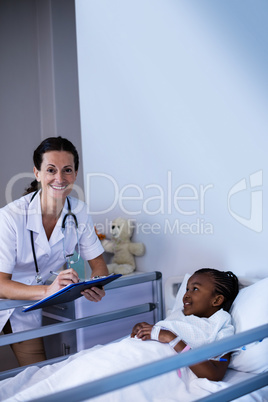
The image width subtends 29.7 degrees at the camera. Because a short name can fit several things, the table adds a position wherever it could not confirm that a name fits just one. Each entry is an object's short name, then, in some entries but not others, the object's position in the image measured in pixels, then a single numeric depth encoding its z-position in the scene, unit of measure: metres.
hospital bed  1.06
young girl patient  1.64
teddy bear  2.74
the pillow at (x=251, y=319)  1.70
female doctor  1.99
